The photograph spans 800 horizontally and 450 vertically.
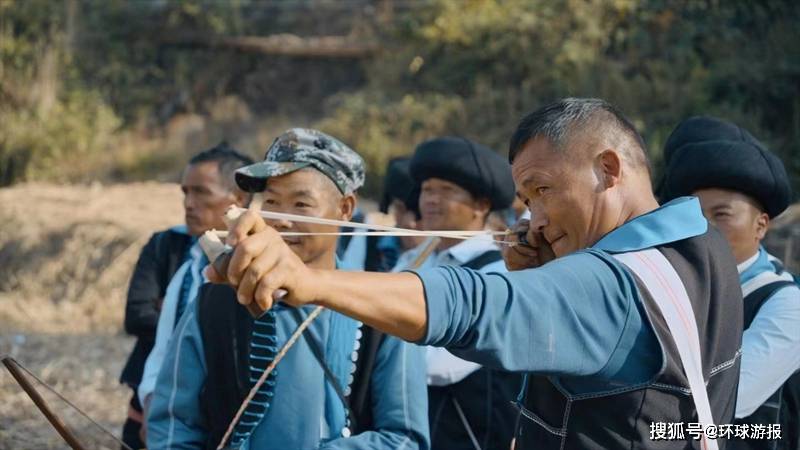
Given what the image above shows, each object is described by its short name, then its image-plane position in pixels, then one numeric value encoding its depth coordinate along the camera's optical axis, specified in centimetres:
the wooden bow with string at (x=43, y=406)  311
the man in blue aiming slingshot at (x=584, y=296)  200
